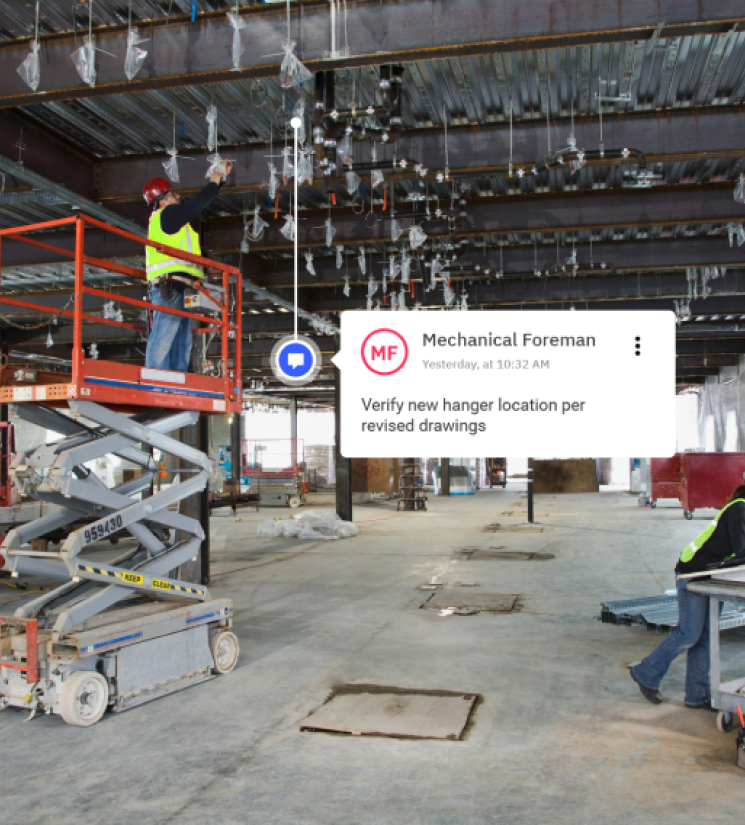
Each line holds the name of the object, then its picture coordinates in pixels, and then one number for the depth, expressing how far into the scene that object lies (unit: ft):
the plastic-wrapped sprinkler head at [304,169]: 27.12
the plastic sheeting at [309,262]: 41.55
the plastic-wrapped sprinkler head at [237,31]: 21.77
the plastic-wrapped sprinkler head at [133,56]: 22.27
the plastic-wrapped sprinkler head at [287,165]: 29.16
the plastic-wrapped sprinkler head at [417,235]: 36.47
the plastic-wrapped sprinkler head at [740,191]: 32.24
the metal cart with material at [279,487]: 88.84
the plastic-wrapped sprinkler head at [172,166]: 29.12
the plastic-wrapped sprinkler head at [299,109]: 25.39
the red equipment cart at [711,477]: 66.74
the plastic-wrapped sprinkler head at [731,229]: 39.27
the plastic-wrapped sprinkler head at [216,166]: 22.18
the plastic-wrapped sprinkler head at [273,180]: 30.42
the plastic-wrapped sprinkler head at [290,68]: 21.25
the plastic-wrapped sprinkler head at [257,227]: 35.91
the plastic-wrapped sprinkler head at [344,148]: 27.30
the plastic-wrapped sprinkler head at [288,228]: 32.87
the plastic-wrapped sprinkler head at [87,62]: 22.65
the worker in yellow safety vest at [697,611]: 17.81
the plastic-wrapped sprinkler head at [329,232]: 37.26
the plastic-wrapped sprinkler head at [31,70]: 22.86
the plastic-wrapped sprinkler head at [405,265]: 43.34
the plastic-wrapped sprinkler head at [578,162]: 28.02
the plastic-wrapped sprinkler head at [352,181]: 31.01
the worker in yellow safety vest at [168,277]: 22.18
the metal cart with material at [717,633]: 15.90
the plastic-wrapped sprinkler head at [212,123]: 26.20
